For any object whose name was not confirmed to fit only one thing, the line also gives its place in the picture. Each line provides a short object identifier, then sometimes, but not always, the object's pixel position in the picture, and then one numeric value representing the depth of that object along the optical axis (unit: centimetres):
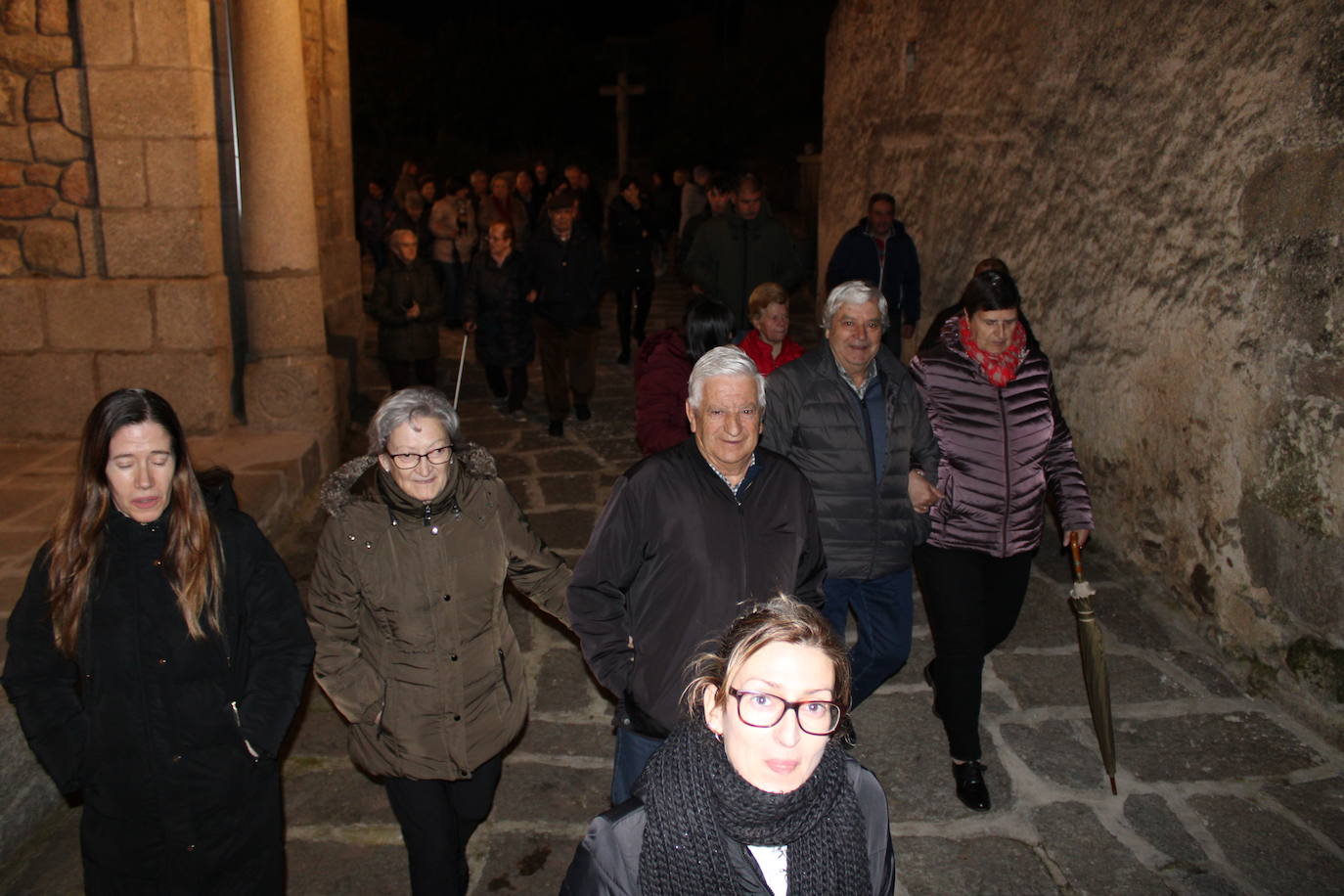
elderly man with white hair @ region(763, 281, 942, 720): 394
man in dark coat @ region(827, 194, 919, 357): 797
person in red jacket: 508
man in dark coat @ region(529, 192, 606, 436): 838
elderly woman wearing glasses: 297
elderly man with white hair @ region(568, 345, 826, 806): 301
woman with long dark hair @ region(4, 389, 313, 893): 264
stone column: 680
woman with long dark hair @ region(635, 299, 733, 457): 466
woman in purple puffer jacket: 395
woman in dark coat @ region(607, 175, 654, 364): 1100
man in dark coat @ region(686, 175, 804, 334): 794
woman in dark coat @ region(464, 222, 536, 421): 861
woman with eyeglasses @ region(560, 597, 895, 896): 185
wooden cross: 2156
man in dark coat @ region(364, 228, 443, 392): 816
